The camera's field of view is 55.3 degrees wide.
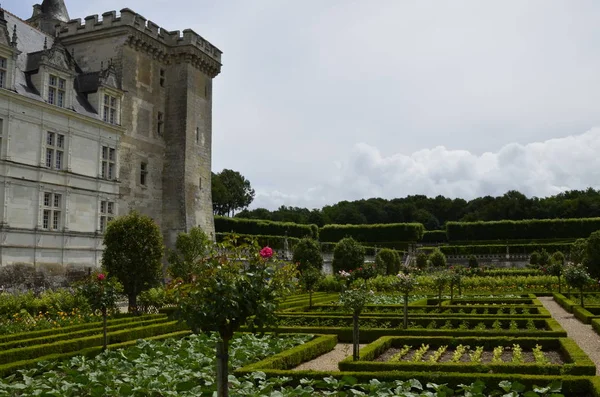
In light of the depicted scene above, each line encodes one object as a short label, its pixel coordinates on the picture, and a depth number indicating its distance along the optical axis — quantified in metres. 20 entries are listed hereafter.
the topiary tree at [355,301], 10.65
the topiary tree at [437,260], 42.41
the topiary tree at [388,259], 37.31
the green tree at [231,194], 64.83
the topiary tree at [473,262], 42.61
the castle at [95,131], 22.36
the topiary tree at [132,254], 18.03
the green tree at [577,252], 31.71
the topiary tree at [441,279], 20.70
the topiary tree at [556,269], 25.75
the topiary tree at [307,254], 26.97
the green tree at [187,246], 26.44
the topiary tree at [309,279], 20.30
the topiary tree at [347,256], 28.25
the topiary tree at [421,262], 43.26
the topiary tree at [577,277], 18.48
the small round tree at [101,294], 11.85
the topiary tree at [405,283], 14.86
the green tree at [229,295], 6.14
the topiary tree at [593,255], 24.33
